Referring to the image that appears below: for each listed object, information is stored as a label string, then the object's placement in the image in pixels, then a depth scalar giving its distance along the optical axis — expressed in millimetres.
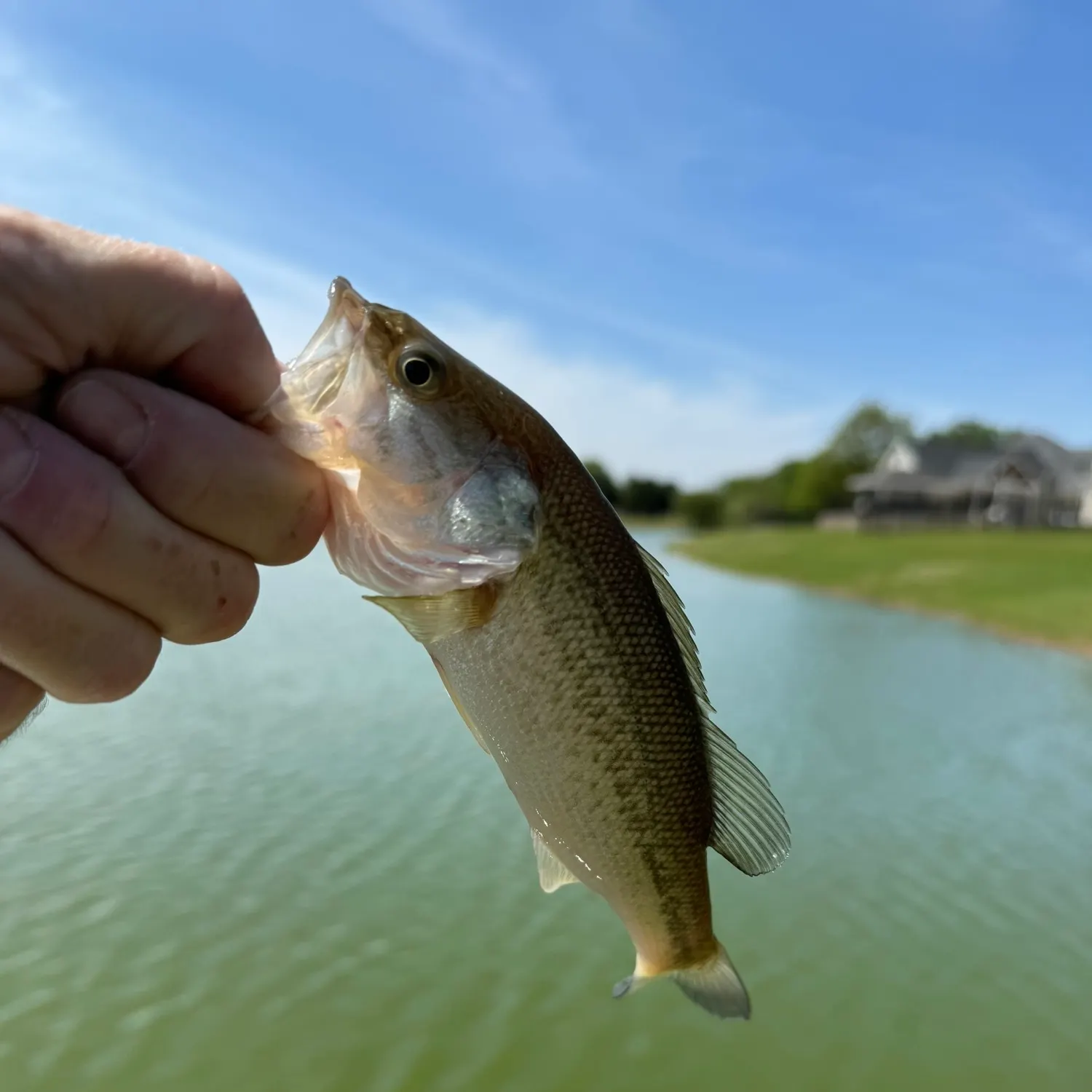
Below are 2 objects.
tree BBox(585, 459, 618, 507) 64212
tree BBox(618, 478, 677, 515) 100812
